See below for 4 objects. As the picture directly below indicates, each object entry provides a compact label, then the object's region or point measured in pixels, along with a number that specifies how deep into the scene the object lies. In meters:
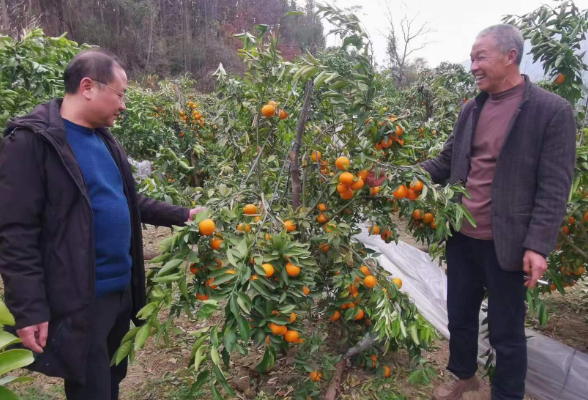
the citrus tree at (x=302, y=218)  1.32
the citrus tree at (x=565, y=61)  1.82
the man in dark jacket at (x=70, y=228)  1.11
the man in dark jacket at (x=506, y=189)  1.49
